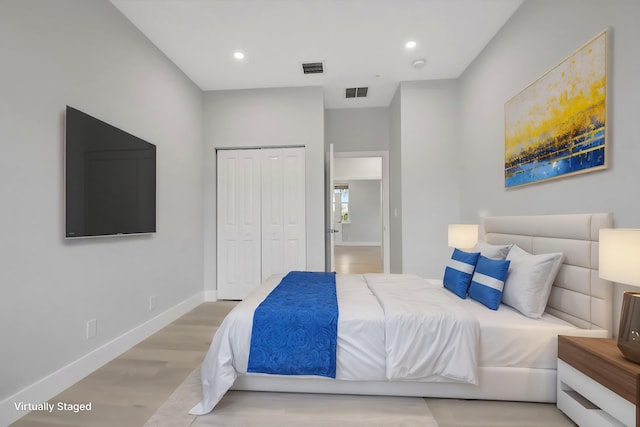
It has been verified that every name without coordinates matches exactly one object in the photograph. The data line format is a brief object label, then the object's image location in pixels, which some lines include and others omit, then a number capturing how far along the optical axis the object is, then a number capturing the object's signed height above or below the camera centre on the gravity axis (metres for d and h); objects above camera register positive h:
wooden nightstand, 1.20 -0.84
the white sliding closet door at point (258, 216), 3.90 -0.06
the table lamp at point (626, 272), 1.24 -0.28
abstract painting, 1.68 +0.66
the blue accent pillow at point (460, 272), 2.22 -0.51
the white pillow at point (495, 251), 2.24 -0.33
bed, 1.63 -0.83
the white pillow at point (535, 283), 1.81 -0.47
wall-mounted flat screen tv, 1.97 +0.26
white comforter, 1.63 -0.81
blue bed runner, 1.66 -0.79
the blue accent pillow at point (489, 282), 1.94 -0.51
